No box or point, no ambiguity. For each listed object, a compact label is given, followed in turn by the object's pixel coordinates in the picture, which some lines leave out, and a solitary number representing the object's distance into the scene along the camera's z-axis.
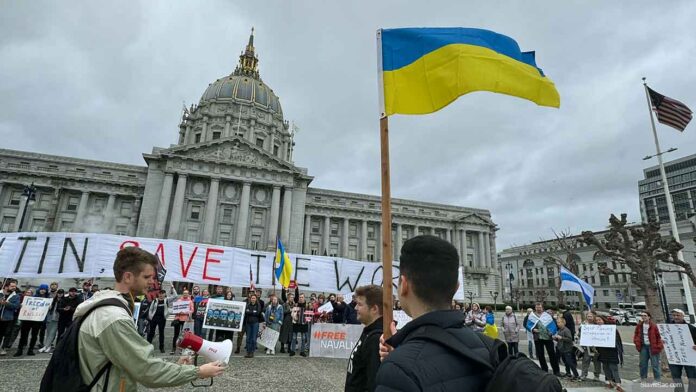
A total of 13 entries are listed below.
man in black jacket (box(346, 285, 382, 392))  3.27
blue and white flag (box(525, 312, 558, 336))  11.41
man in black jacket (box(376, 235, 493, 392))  1.49
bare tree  16.69
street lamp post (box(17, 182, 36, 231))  25.24
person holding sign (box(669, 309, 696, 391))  8.62
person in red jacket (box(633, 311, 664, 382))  10.20
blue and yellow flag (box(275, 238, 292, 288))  14.76
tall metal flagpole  17.55
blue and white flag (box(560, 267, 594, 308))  12.48
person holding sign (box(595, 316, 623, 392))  9.80
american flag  16.83
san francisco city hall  52.78
